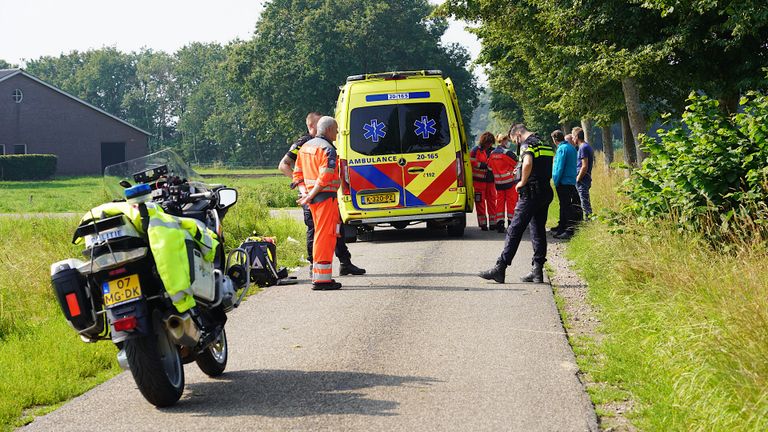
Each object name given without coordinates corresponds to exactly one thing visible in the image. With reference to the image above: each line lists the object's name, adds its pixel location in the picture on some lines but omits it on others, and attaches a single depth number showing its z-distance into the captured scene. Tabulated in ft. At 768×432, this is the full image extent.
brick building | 213.46
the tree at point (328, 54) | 220.43
